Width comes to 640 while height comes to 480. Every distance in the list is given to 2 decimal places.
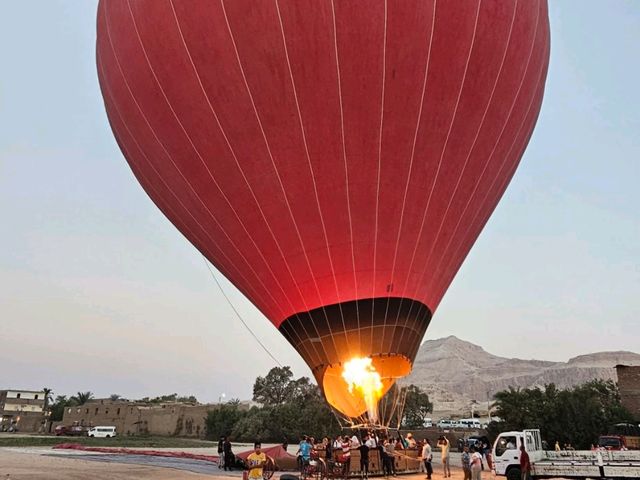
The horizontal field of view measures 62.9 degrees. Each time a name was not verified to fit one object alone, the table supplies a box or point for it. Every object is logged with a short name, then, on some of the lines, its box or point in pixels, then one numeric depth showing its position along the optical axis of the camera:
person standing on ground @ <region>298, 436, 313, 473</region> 13.81
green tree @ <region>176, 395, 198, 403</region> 94.38
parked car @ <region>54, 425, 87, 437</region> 52.50
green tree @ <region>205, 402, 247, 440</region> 49.00
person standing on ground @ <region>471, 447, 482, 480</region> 11.69
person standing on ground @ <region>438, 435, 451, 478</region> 14.25
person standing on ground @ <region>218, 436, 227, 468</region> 16.60
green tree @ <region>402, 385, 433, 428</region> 54.55
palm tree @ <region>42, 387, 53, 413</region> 84.06
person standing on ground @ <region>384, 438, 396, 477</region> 13.02
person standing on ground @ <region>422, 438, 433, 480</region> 13.35
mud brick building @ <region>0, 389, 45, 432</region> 68.94
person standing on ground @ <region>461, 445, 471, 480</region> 12.42
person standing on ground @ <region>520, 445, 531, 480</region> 11.45
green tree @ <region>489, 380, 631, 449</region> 30.52
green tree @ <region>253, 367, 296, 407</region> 71.56
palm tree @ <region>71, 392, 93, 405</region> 76.44
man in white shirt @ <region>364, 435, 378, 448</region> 13.13
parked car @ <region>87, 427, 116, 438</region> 46.66
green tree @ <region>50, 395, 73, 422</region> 72.09
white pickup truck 11.95
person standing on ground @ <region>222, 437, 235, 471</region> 15.74
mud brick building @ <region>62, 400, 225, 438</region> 54.75
